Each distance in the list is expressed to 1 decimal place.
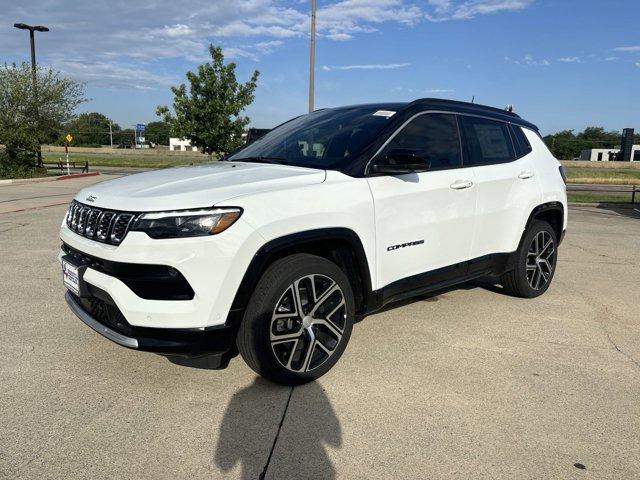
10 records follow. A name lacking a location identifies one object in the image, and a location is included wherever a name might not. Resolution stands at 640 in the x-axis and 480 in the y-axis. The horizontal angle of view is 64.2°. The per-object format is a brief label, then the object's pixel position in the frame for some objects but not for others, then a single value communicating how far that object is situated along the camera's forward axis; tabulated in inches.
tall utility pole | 577.3
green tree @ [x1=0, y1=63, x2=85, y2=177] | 868.0
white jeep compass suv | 105.2
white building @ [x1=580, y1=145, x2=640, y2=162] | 3339.8
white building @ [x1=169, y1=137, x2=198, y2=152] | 4390.3
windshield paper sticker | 148.5
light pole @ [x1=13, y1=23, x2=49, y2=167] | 939.3
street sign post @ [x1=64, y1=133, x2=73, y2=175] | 955.3
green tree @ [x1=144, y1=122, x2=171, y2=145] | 5275.6
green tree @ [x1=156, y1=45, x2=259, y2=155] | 853.8
